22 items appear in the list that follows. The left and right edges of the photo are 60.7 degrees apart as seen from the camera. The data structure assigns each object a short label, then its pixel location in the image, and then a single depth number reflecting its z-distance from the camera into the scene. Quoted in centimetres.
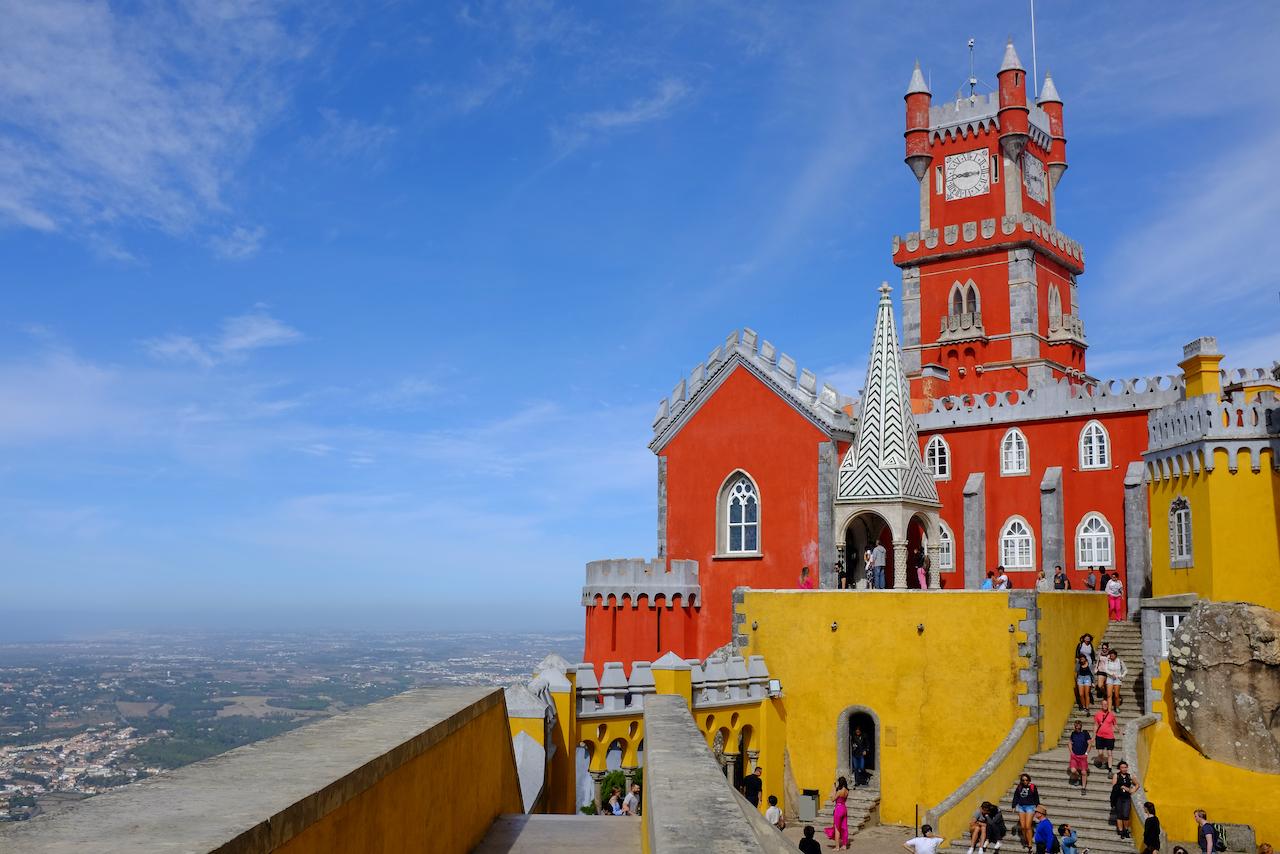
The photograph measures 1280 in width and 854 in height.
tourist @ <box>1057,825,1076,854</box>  1806
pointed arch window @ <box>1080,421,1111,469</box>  3052
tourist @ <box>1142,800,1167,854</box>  1755
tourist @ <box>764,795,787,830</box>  2009
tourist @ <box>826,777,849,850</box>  2023
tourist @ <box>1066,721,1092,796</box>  2031
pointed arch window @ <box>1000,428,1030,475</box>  3191
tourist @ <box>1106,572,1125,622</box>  2722
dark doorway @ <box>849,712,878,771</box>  2298
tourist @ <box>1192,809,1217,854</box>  1872
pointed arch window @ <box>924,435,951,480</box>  3322
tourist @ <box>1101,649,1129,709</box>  2377
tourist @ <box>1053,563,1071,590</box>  2817
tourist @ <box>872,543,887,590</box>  2530
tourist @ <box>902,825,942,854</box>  1761
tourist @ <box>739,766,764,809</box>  2083
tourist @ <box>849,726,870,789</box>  2283
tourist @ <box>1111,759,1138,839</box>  1878
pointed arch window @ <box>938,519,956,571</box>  3272
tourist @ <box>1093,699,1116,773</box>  2164
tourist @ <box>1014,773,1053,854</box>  1909
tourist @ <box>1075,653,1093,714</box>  2398
